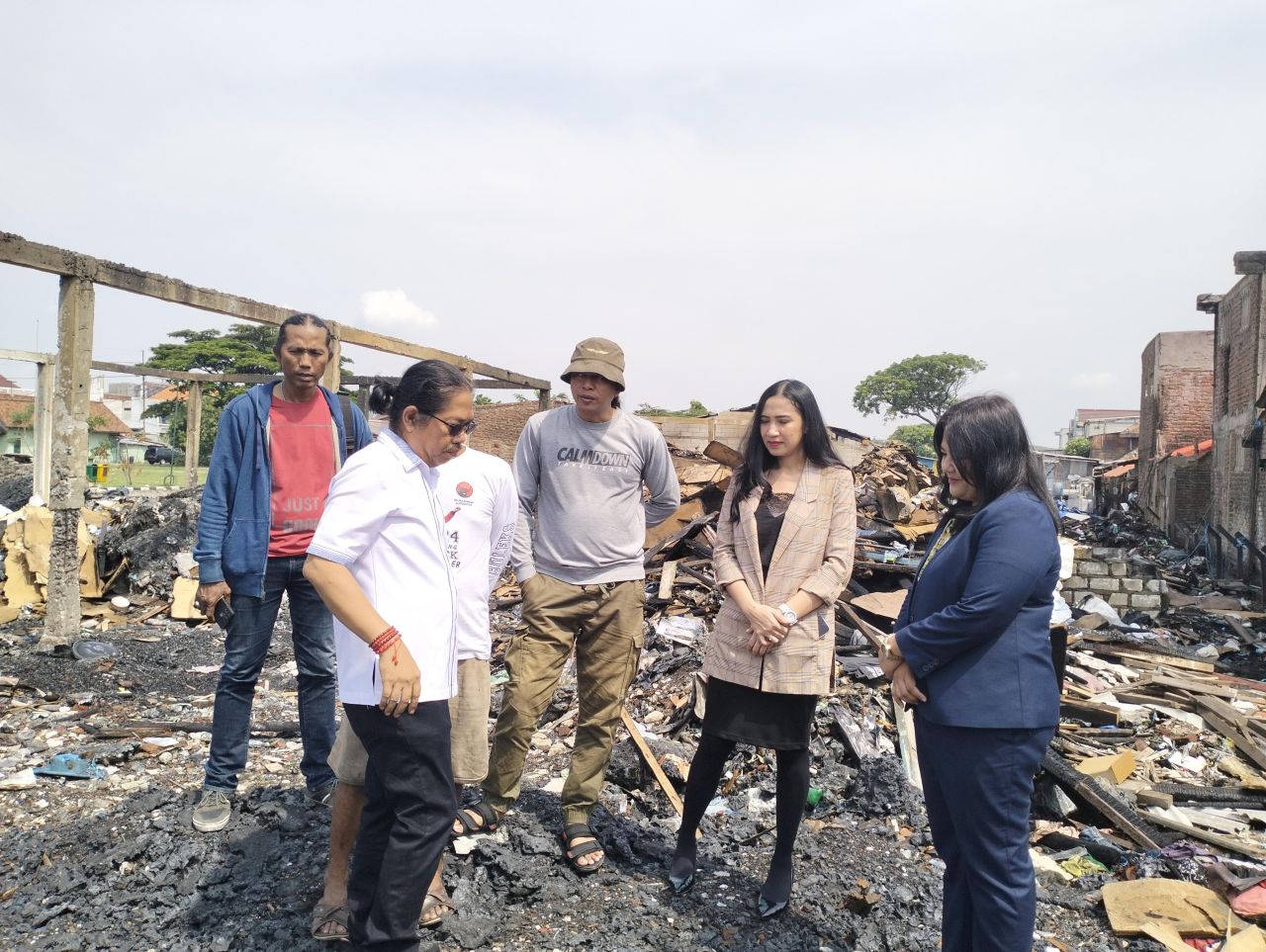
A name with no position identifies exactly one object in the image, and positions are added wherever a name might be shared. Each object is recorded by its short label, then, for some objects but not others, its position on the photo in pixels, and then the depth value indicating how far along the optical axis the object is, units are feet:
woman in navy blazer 7.35
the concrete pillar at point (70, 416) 18.86
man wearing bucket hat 11.49
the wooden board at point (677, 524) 29.58
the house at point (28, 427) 119.15
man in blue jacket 11.01
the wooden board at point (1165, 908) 10.28
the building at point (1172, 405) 79.56
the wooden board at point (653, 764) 13.65
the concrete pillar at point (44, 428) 34.78
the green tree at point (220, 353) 144.77
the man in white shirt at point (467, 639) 8.87
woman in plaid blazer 10.07
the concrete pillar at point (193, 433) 46.98
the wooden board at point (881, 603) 21.89
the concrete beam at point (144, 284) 17.62
